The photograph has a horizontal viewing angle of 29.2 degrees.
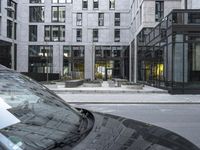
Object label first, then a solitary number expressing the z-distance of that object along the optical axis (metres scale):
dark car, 2.37
